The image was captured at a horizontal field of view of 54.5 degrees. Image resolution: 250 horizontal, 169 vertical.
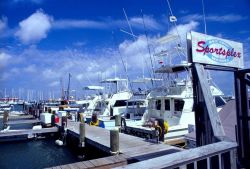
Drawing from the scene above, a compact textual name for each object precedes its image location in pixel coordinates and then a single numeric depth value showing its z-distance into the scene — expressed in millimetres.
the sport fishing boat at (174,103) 16531
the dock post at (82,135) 15742
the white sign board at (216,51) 6727
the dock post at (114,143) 11195
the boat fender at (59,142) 20731
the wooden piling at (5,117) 29028
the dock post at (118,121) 19541
